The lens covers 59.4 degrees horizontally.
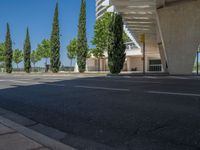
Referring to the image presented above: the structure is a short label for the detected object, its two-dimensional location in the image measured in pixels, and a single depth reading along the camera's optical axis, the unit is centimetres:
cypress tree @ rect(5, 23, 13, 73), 4068
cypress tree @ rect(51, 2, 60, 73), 3075
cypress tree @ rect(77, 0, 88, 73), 2768
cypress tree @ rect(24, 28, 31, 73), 3839
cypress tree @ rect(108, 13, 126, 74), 2040
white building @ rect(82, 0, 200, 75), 1512
